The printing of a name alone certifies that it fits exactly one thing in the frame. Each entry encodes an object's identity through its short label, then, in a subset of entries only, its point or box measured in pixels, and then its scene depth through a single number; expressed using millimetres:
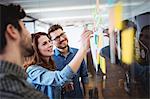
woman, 1584
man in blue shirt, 1694
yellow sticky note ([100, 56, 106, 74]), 1703
